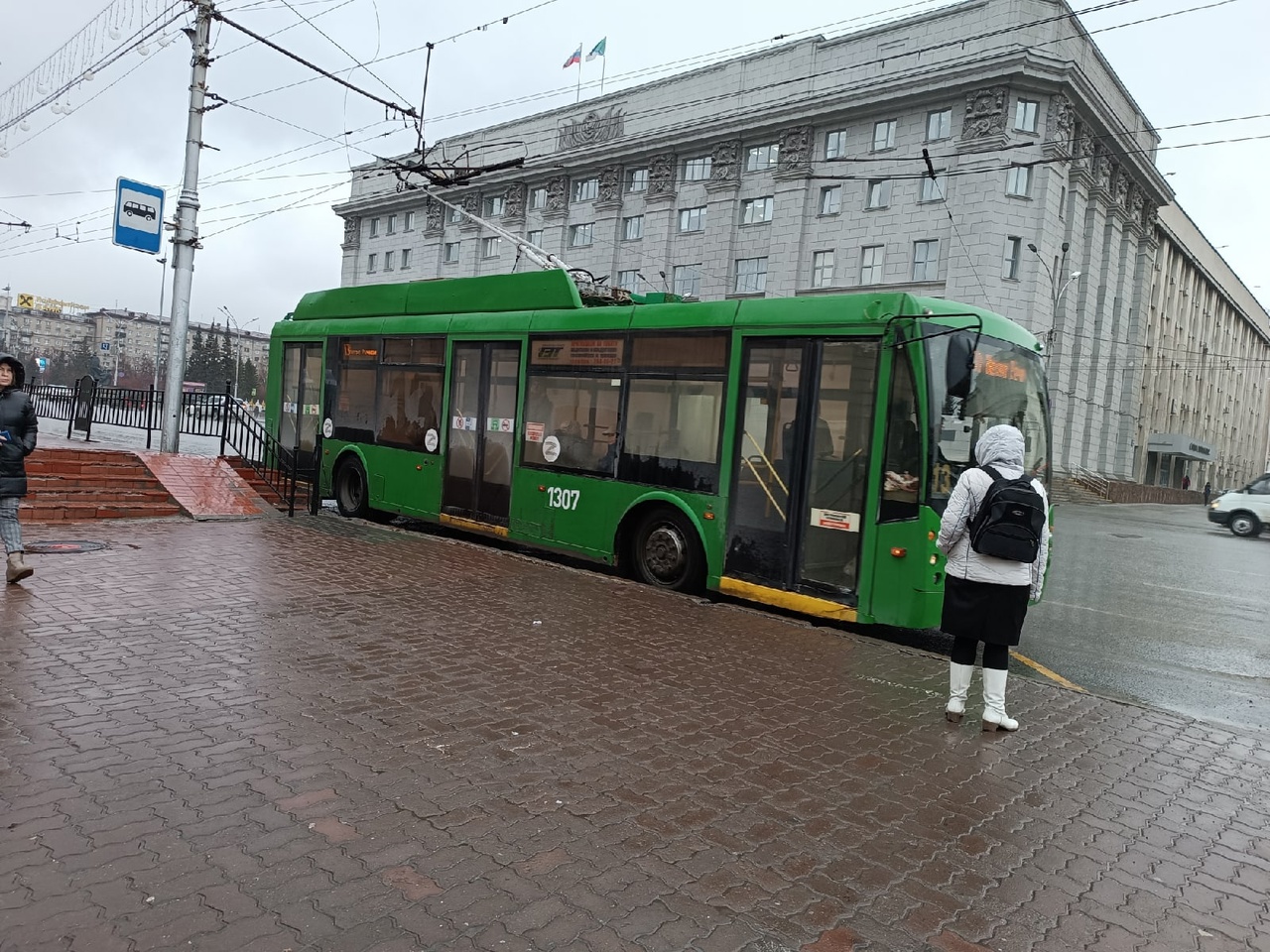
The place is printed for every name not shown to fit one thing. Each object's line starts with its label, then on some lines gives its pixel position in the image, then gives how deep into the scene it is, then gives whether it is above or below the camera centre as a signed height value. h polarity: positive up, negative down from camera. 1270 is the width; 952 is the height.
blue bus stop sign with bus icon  14.70 +3.09
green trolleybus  7.34 +0.21
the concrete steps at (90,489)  11.27 -1.30
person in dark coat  7.32 -0.54
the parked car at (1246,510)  26.66 -0.52
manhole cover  8.95 -1.63
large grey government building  36.94 +13.28
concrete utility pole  15.20 +2.88
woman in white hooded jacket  5.27 -0.73
